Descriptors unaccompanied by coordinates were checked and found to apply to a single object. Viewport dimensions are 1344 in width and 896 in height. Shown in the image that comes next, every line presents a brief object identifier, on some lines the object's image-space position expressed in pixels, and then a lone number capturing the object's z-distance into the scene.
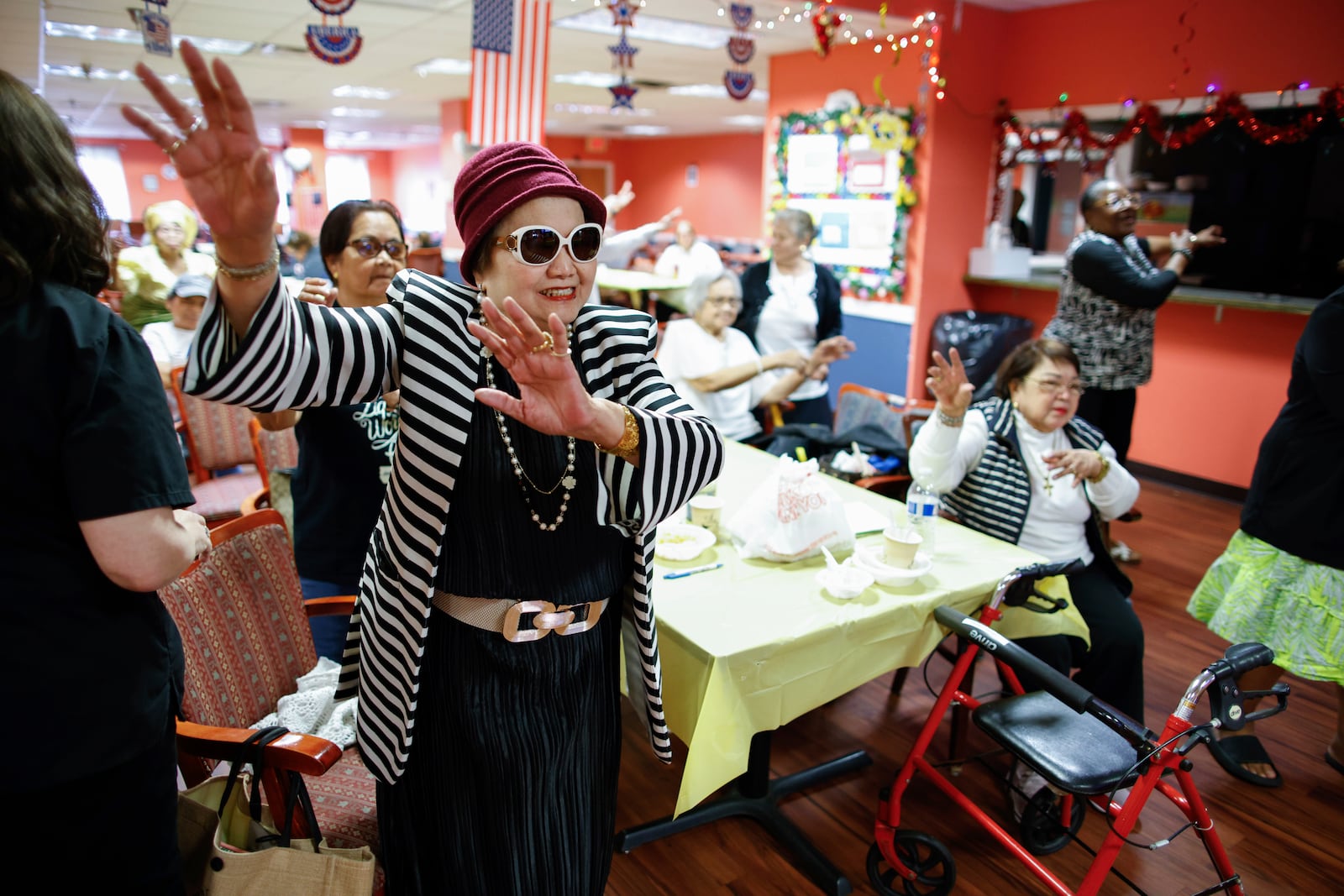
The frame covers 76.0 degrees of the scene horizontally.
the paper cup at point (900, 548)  2.11
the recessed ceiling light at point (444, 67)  8.85
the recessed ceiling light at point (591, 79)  9.80
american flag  4.54
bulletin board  6.25
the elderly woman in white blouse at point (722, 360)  3.53
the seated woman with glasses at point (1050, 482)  2.48
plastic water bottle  2.30
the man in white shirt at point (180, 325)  3.88
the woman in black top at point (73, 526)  0.99
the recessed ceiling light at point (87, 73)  9.45
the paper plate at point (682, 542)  2.21
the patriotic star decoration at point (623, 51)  5.02
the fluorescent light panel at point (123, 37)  7.13
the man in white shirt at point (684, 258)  7.93
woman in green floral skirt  2.42
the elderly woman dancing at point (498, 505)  0.97
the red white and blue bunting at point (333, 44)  4.86
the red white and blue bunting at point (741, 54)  5.06
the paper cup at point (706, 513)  2.40
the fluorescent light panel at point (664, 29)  6.69
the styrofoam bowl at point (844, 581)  2.01
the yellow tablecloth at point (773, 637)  1.77
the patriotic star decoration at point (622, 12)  4.64
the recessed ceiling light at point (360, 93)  11.17
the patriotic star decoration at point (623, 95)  5.34
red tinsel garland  4.50
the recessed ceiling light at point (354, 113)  13.77
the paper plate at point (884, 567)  2.10
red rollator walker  1.64
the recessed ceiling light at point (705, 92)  10.33
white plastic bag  2.17
